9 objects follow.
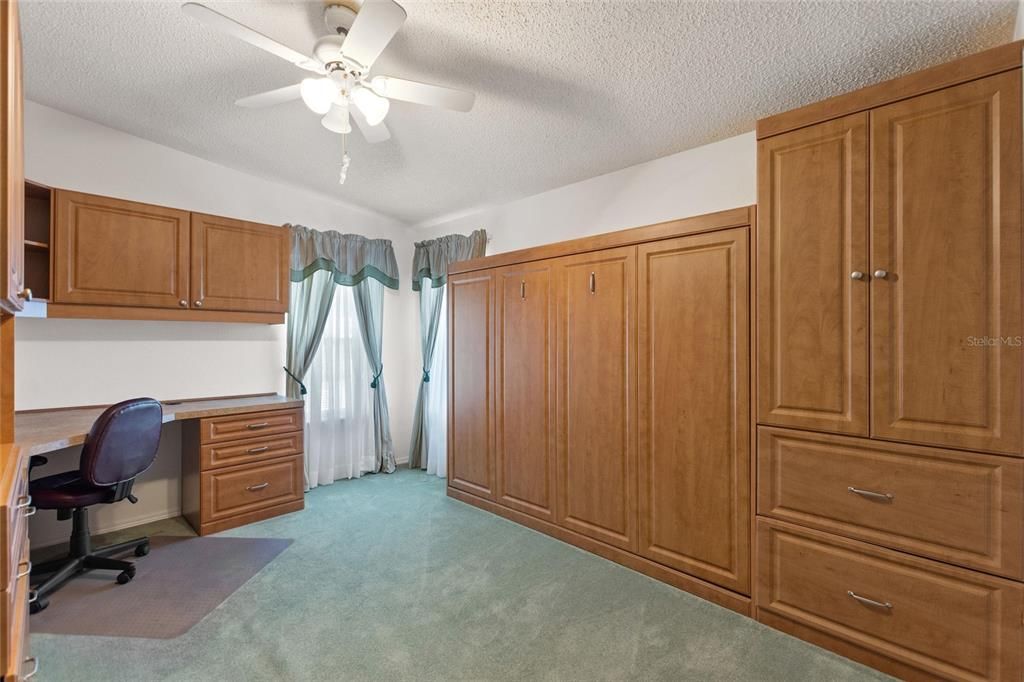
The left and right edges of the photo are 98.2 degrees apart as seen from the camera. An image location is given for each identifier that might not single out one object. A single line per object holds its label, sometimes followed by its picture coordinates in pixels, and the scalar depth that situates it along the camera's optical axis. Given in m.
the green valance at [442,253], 4.19
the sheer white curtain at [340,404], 4.09
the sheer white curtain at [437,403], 4.46
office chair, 2.22
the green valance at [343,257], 3.92
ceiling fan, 1.57
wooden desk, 2.53
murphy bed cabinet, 2.23
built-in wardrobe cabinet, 1.54
